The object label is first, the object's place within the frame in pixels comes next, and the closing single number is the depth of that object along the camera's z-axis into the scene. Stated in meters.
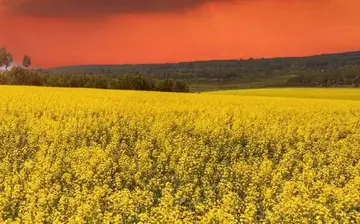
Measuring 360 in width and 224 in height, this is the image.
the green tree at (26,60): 185.00
